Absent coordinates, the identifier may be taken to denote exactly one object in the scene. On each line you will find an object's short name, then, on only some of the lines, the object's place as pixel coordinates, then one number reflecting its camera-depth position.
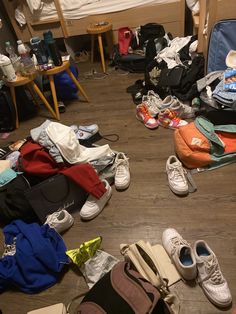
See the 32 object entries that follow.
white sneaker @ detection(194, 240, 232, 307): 1.01
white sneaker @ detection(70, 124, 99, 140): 1.81
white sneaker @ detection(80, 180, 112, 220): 1.43
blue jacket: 1.16
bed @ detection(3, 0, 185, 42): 2.92
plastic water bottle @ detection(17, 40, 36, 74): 2.10
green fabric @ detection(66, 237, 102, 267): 1.18
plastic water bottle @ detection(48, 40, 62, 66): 2.02
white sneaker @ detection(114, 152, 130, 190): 1.57
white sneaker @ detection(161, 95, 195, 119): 1.99
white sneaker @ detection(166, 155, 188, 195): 1.46
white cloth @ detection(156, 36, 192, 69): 2.31
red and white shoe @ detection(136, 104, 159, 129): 2.02
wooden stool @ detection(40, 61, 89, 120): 2.09
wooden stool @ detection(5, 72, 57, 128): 2.10
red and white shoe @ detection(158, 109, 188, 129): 1.95
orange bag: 1.54
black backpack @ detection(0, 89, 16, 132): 2.17
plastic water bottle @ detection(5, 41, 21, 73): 2.18
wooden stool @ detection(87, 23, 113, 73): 2.90
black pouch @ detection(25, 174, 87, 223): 1.37
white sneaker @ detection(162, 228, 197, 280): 1.06
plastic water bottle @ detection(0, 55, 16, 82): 2.02
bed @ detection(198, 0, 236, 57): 1.88
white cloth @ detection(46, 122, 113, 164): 1.45
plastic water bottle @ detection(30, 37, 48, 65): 2.08
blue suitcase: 1.91
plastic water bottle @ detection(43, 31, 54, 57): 2.05
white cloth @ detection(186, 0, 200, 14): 2.55
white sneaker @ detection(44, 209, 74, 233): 1.35
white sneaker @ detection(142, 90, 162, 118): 2.07
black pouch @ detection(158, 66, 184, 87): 2.11
